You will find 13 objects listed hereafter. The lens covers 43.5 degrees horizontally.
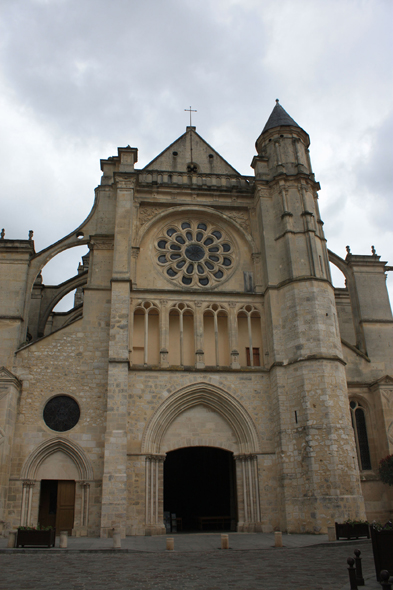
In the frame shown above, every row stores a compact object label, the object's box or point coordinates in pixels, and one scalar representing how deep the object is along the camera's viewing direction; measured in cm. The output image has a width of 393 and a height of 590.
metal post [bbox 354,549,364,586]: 700
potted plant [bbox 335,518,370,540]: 1306
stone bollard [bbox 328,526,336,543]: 1304
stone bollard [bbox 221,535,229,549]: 1188
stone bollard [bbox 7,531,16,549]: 1180
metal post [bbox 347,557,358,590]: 641
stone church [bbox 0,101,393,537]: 1609
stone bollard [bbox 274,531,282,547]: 1214
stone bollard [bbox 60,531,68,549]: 1186
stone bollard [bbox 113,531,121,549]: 1181
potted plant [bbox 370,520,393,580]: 729
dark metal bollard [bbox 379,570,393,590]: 544
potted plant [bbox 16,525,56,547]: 1171
